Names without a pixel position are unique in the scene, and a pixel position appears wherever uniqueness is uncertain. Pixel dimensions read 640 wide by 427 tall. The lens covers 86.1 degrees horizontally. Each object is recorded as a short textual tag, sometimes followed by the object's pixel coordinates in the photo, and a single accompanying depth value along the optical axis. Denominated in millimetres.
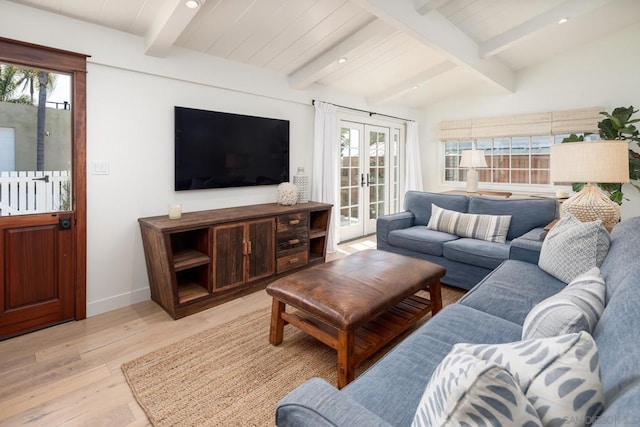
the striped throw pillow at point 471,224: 3307
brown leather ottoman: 1805
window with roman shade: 4918
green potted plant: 4230
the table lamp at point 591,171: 2283
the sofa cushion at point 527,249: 2486
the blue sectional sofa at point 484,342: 735
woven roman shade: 4793
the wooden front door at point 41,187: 2309
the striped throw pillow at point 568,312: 1004
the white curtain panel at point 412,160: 6152
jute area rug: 1688
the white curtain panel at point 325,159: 4387
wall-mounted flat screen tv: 3146
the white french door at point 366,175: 5195
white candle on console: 2900
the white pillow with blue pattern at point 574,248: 1949
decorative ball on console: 3753
